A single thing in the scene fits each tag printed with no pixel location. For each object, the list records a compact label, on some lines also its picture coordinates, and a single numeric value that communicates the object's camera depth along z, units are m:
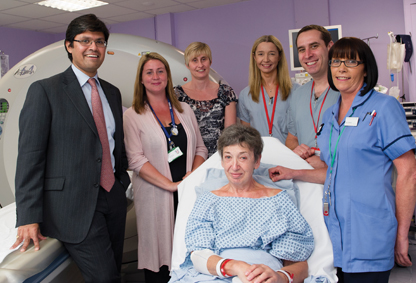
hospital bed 1.51
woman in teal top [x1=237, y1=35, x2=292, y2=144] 2.29
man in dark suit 1.48
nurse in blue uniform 1.34
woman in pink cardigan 2.08
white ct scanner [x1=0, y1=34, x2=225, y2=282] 2.86
